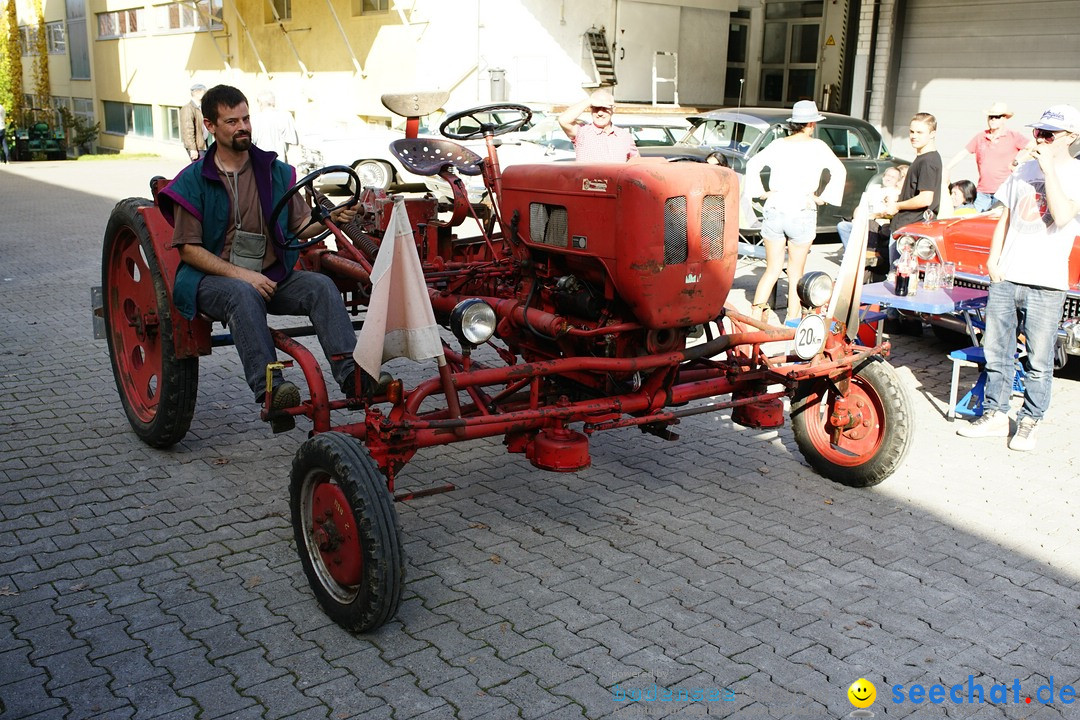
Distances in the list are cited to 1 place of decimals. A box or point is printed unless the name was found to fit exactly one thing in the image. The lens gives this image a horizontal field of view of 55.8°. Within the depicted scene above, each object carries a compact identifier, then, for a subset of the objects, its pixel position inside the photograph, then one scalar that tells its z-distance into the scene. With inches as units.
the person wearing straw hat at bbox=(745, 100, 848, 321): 298.7
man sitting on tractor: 164.7
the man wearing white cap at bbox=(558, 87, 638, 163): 272.2
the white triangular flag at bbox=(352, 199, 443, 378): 137.0
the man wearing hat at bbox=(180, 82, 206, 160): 495.8
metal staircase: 853.8
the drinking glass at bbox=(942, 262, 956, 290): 263.4
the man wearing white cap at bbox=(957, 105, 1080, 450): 201.6
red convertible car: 260.2
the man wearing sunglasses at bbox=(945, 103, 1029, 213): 368.8
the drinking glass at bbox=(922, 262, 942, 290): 263.1
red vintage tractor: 142.1
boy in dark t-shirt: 320.5
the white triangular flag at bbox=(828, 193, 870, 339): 180.4
